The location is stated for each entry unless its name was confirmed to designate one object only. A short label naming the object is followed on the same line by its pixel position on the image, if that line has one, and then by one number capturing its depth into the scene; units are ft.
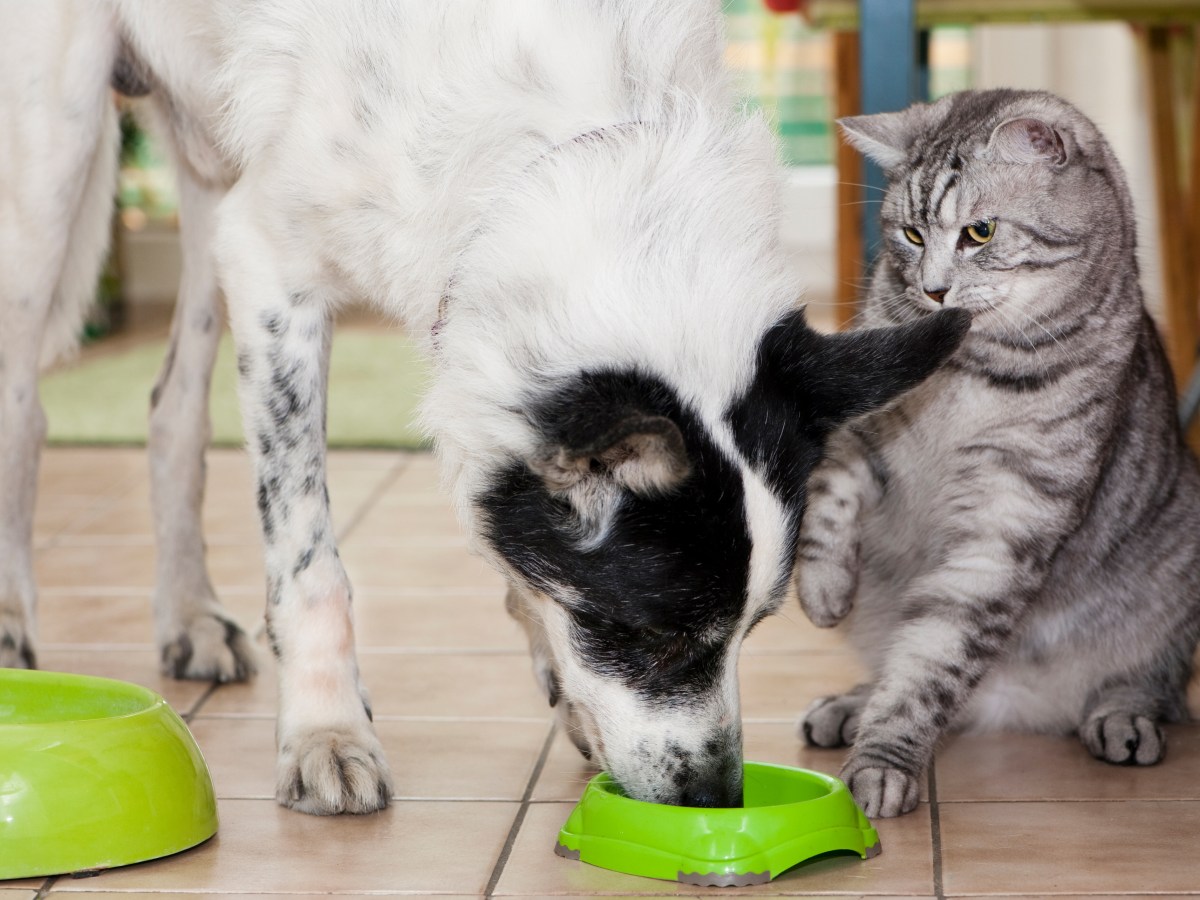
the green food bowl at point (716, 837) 7.49
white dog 7.44
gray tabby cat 8.01
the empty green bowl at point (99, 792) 7.49
